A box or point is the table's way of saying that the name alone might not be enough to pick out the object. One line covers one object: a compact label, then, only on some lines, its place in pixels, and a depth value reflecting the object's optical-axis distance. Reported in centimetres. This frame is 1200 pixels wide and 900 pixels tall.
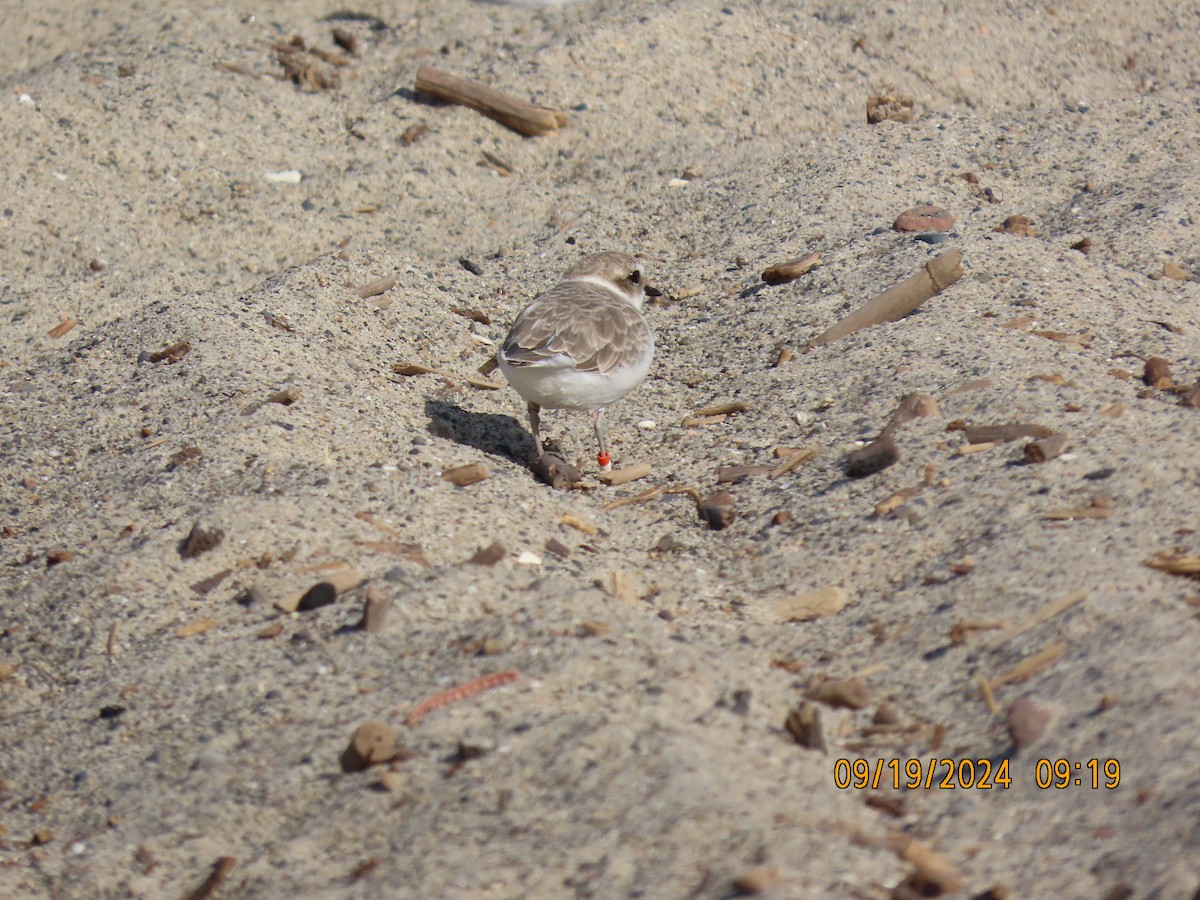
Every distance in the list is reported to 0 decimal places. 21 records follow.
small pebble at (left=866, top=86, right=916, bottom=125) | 1519
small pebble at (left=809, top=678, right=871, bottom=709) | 701
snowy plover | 997
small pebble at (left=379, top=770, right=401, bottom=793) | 637
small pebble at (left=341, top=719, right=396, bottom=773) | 651
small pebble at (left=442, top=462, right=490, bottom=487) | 930
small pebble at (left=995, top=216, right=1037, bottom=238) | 1273
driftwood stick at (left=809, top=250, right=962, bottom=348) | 1130
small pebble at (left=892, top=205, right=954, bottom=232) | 1266
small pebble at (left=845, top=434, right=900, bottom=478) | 911
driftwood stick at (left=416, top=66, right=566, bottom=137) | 1512
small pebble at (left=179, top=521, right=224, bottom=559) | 829
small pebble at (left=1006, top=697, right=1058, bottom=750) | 641
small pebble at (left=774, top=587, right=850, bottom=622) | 801
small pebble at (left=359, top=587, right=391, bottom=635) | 751
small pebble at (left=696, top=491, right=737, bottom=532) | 927
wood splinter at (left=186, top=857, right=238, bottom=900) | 609
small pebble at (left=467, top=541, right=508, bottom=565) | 814
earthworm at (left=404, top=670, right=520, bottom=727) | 677
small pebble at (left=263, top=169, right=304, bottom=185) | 1434
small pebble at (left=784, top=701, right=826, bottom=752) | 666
